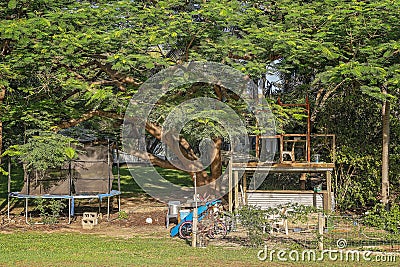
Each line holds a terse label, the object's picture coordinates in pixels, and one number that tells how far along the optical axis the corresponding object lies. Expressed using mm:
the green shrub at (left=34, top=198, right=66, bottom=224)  15133
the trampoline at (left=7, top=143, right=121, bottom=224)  15750
